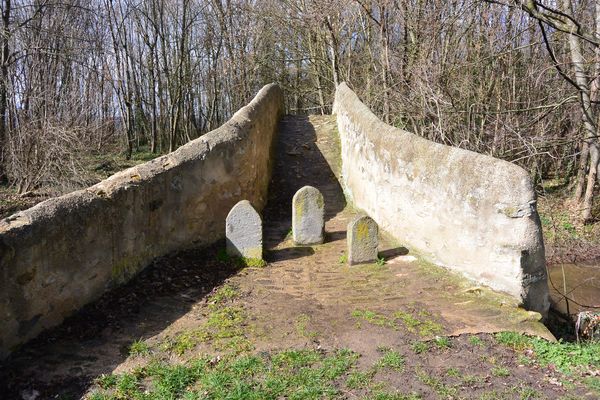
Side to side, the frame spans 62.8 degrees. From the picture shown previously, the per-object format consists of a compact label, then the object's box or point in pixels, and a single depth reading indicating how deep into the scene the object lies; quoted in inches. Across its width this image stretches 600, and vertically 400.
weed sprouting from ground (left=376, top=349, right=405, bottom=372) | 163.9
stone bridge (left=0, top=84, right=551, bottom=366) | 183.9
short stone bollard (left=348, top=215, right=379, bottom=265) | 253.0
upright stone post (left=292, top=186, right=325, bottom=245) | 284.5
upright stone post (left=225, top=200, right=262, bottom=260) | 257.4
